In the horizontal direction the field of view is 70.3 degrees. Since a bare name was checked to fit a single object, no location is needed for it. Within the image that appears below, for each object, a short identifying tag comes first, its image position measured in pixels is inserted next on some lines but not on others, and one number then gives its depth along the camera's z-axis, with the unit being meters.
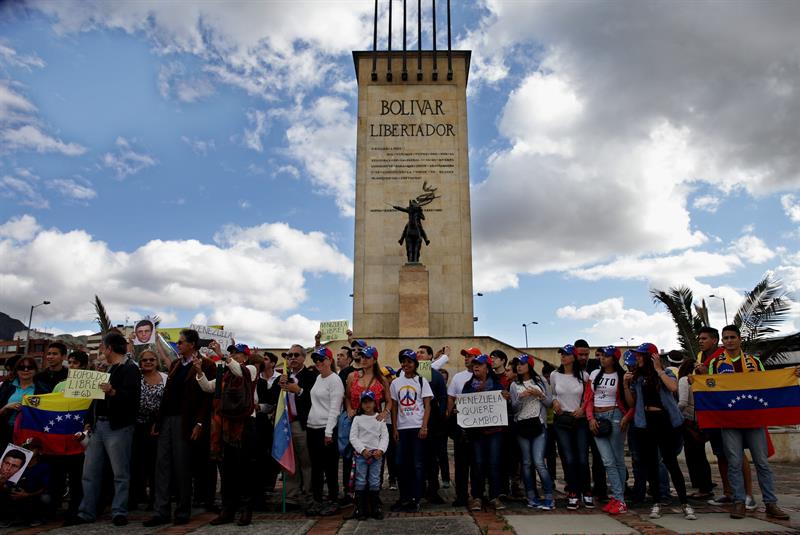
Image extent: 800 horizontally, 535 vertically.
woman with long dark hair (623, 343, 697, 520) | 5.79
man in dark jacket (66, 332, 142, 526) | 5.66
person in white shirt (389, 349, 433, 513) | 5.85
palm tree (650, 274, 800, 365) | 12.58
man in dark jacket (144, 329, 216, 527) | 5.54
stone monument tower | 23.66
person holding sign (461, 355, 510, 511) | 5.76
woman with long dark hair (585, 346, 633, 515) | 5.80
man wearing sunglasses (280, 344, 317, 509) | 6.06
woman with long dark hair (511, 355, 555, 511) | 5.87
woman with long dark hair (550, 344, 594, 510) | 5.91
